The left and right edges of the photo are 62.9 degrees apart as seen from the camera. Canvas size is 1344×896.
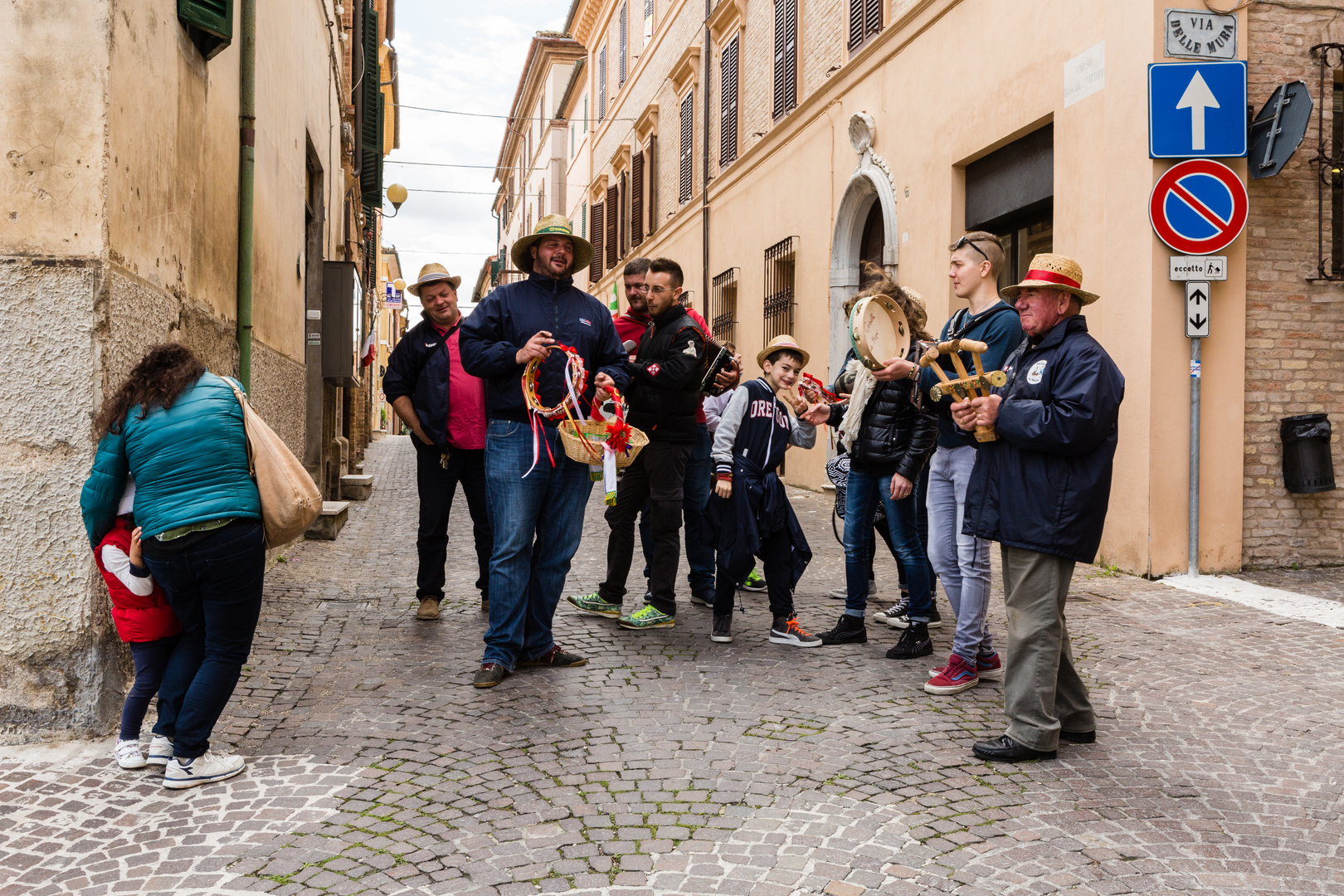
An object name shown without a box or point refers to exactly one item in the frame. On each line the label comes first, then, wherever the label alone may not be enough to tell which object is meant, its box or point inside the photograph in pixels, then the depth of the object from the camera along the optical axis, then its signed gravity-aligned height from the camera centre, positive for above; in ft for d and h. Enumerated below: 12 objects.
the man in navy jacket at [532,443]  15.93 +0.00
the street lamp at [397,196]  72.64 +16.35
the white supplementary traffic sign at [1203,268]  24.86 +4.07
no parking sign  24.56 +5.41
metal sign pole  25.00 -0.20
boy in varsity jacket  18.30 -1.06
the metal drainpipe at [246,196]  22.65 +5.11
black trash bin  25.12 -0.19
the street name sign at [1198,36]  24.95 +9.37
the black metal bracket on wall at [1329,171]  25.32 +6.46
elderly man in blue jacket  12.30 -0.40
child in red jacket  11.71 -1.95
